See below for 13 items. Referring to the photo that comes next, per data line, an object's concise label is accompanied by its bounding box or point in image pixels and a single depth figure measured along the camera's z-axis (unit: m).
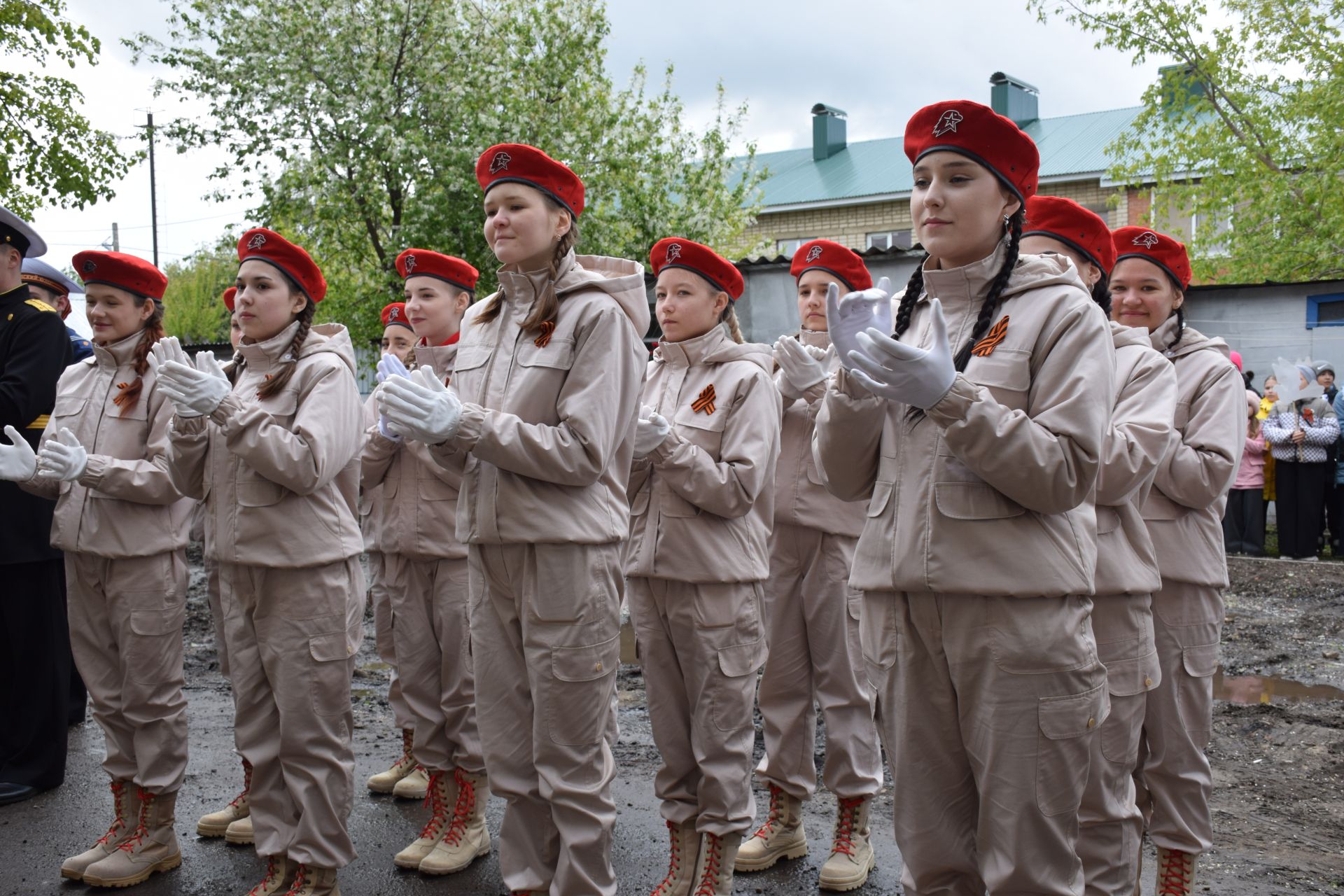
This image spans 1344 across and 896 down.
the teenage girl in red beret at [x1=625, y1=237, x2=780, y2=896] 4.12
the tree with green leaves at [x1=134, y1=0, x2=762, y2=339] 17.11
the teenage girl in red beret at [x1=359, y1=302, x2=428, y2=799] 5.28
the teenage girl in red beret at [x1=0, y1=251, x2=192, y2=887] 4.42
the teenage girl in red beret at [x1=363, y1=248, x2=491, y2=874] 4.80
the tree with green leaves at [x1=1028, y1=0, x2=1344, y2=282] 15.71
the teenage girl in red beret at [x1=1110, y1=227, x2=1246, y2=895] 3.88
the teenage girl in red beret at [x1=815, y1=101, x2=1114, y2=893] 2.52
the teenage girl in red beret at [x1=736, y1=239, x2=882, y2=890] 4.54
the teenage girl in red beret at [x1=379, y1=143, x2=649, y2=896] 3.39
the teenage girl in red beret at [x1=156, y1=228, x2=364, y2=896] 3.92
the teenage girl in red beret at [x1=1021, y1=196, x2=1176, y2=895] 3.22
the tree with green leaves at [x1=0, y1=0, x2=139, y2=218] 10.59
